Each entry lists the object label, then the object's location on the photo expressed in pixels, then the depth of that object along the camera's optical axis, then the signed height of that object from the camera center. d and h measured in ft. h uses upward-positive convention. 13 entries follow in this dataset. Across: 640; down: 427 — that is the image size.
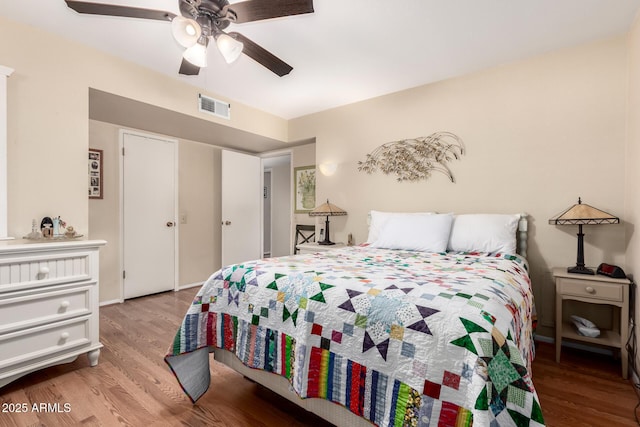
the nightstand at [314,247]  11.33 -1.41
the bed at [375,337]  3.15 -1.66
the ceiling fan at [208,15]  5.19 +3.45
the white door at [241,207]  14.99 +0.12
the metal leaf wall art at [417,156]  10.05 +1.88
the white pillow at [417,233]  8.40 -0.66
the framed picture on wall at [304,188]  14.94 +1.07
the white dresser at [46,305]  5.84 -1.97
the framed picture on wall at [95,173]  11.04 +1.31
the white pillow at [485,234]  8.01 -0.63
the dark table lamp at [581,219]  6.98 -0.20
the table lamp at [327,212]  12.05 -0.09
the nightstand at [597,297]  6.58 -1.92
